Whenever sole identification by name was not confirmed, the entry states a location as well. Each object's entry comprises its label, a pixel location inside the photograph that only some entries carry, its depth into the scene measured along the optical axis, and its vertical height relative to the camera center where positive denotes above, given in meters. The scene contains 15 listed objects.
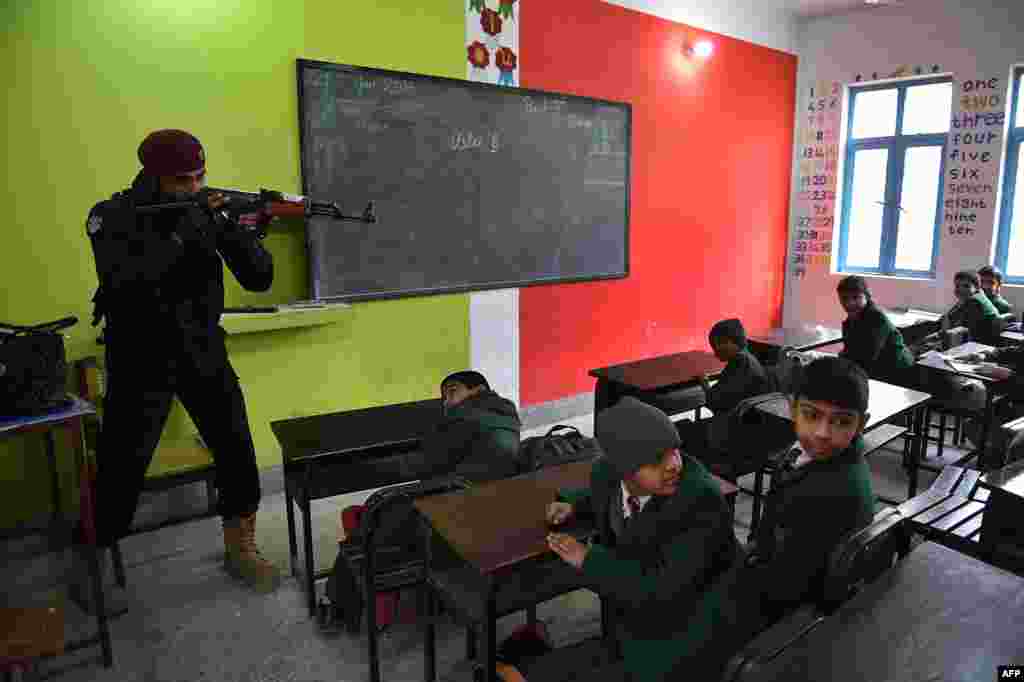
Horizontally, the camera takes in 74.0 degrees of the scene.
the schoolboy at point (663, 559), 1.30 -0.65
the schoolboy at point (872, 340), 3.66 -0.57
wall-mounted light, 5.36 +1.45
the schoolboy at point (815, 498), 1.37 -0.55
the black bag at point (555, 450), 2.11 -0.69
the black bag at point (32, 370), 1.95 -0.41
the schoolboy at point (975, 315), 4.50 -0.54
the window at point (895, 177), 5.87 +0.51
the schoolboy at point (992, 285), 4.93 -0.36
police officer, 2.27 -0.29
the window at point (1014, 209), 5.36 +0.21
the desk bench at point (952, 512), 1.72 -0.76
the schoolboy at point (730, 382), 3.06 -0.67
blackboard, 3.58 +0.30
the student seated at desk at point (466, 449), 2.13 -0.68
